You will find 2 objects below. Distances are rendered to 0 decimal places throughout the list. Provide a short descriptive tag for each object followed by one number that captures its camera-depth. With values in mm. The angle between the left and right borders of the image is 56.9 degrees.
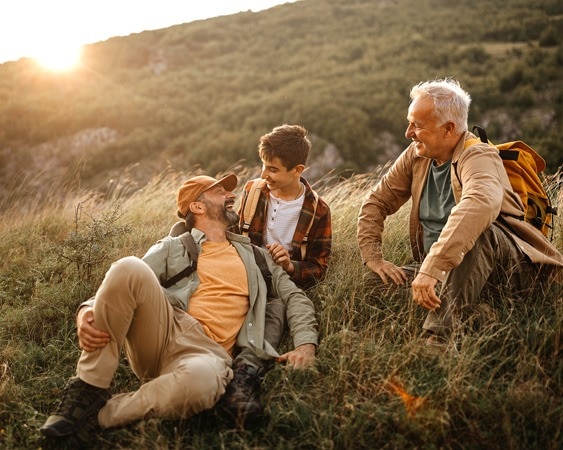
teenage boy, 4621
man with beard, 3043
